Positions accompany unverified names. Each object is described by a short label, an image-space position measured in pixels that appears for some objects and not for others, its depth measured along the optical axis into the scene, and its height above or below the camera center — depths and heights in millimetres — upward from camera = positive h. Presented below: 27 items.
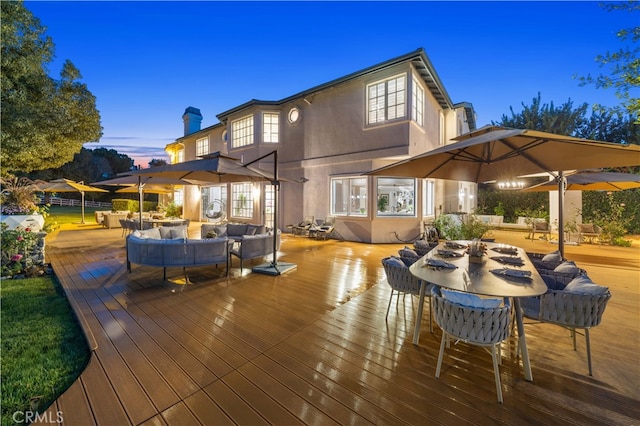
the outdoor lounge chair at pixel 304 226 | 11852 -880
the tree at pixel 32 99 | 6762 +3519
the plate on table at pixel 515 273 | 2867 -757
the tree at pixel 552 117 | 20469 +7328
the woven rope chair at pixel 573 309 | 2537 -1038
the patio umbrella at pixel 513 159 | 2740 +727
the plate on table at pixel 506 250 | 4336 -737
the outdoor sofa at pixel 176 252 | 5359 -944
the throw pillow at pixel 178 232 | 7355 -710
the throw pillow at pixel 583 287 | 2564 -830
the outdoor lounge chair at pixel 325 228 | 11070 -901
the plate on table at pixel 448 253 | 3943 -719
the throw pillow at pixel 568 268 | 3332 -811
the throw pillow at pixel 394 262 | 3629 -784
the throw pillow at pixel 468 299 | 2961 -1077
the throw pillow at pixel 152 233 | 6576 -686
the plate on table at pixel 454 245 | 4719 -716
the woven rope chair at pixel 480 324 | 2297 -1070
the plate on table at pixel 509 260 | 3544 -754
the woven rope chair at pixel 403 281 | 3533 -1025
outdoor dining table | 2520 -793
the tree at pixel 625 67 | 7113 +4017
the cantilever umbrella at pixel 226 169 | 5627 +887
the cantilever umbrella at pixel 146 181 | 8734 +976
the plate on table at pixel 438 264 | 3271 -733
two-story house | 9948 +2776
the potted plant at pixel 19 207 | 7125 +14
